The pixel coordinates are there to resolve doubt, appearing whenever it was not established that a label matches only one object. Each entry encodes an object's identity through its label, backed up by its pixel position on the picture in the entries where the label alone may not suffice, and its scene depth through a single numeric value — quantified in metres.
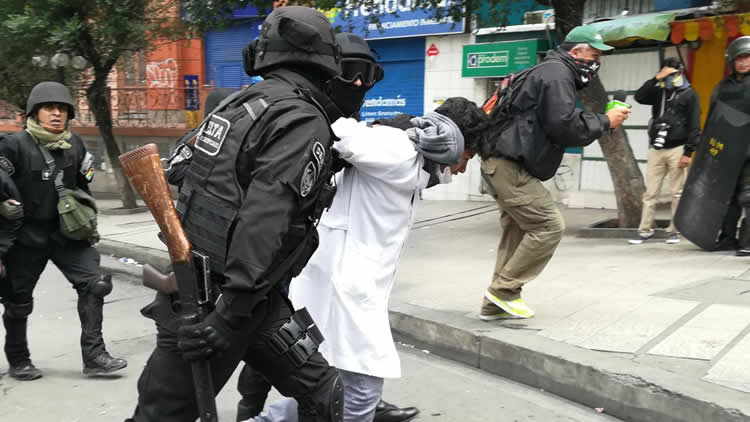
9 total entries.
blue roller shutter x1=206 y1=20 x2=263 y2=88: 15.77
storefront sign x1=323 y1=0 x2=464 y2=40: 12.11
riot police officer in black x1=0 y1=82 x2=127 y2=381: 4.26
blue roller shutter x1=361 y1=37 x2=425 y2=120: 12.96
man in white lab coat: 2.98
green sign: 10.84
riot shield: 6.68
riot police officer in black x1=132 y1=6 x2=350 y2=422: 2.15
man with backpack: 4.32
